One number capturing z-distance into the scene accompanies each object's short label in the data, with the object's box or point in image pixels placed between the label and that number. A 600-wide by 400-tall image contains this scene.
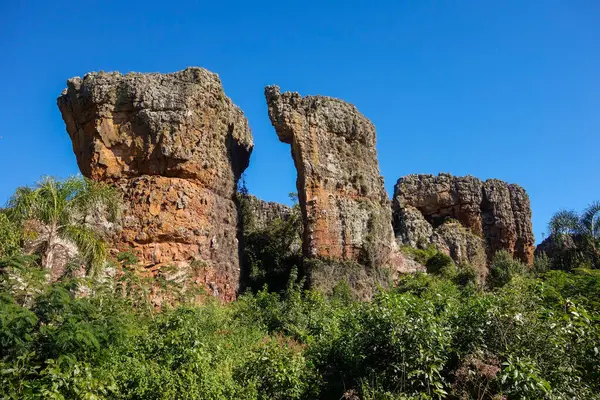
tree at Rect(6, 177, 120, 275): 14.26
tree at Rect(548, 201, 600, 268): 34.38
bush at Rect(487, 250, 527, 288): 31.30
